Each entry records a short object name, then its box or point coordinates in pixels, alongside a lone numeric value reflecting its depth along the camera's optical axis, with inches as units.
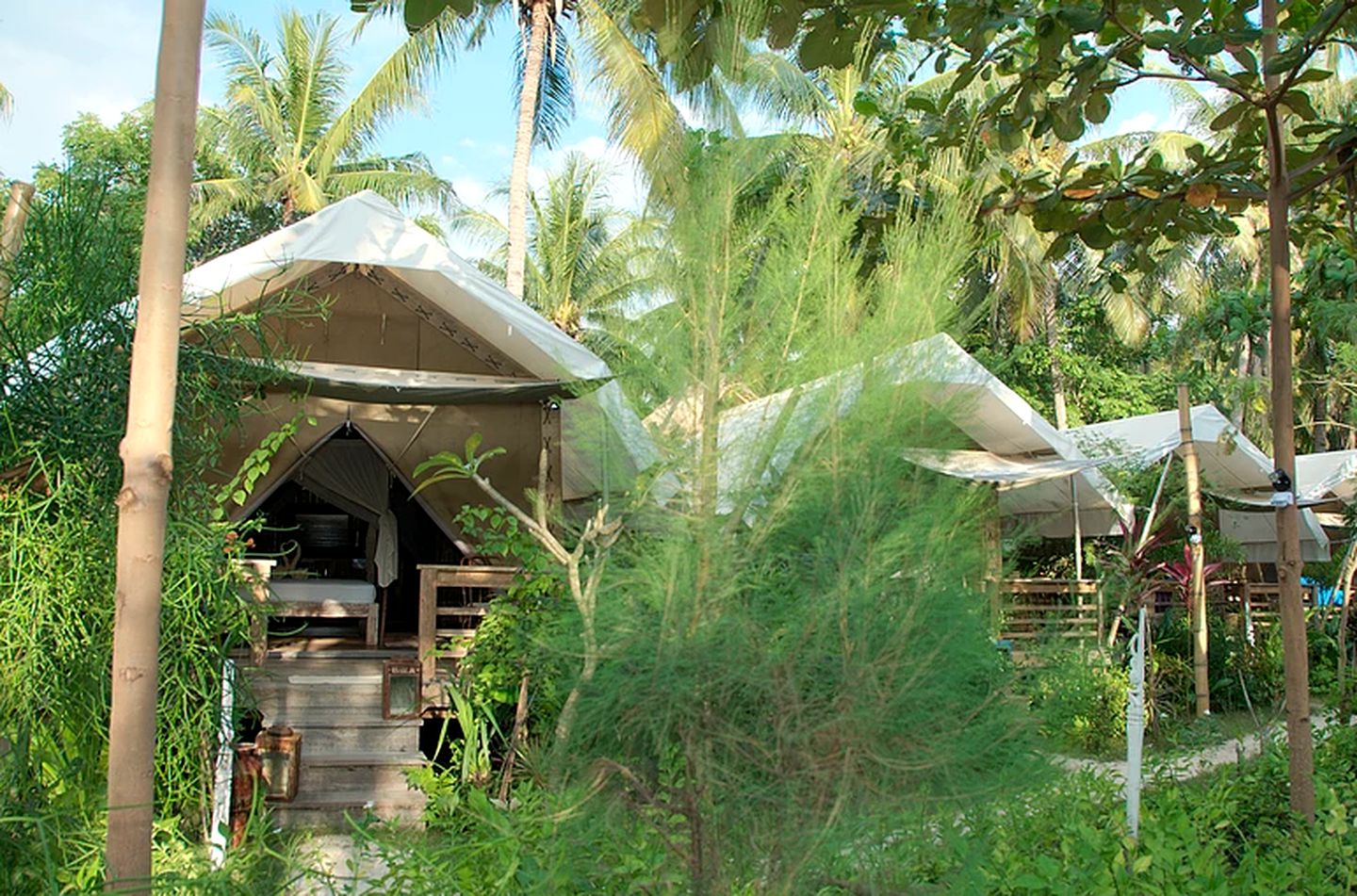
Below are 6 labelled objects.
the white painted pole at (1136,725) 126.2
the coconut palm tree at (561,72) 509.0
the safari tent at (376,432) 225.9
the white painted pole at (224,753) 142.2
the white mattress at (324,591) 319.6
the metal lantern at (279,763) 207.3
